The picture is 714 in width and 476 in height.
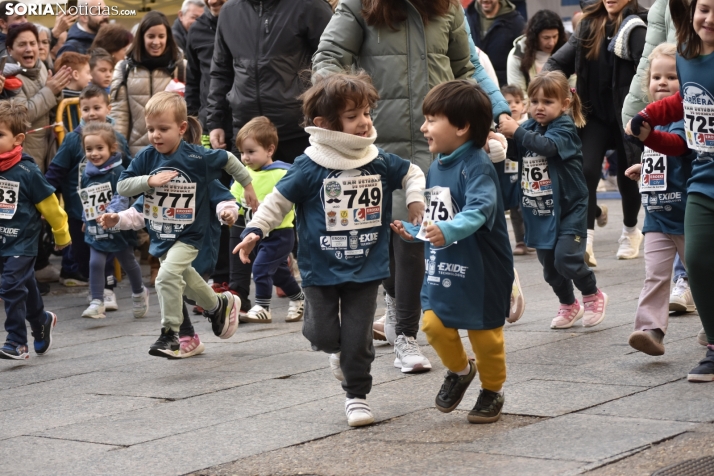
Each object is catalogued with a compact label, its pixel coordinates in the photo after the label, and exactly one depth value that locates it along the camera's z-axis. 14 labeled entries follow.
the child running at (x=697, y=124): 10.33
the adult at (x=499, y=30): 24.73
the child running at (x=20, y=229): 14.73
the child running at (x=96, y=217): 18.59
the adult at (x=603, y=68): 17.25
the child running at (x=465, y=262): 9.78
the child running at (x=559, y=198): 14.30
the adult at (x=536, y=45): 22.11
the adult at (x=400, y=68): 12.30
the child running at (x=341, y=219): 10.34
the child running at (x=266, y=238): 16.91
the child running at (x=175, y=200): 13.95
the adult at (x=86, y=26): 24.28
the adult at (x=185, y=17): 24.72
